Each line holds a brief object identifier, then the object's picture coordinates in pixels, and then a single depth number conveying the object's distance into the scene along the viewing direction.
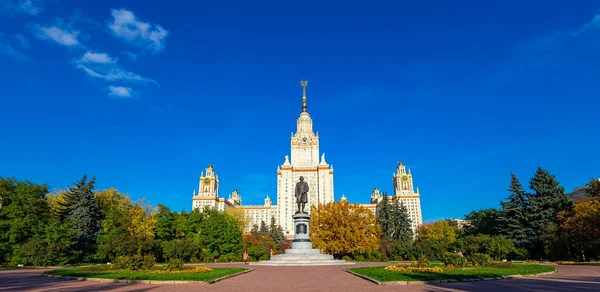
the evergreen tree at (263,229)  88.06
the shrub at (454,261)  18.64
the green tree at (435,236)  37.41
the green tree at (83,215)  35.94
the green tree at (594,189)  31.91
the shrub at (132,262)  18.81
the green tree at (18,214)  31.28
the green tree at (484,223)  51.31
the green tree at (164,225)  40.88
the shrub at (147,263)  18.77
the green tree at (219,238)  38.53
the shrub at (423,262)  17.39
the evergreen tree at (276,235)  75.74
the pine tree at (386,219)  52.53
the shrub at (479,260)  19.41
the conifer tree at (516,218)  40.19
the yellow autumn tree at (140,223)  43.72
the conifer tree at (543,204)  38.81
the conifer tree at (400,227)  51.88
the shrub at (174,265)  17.17
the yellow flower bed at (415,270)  16.08
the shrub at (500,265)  18.64
